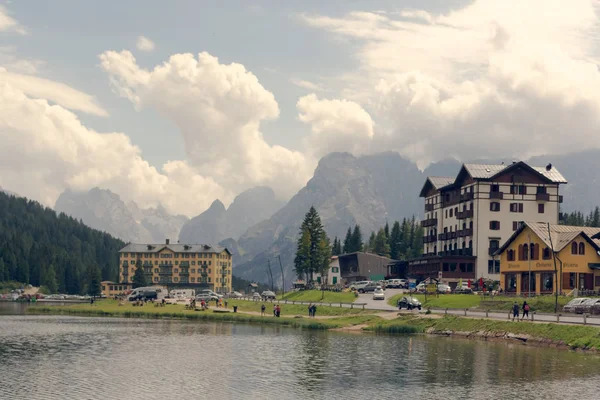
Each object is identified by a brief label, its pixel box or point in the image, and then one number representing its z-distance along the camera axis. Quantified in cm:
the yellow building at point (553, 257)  11019
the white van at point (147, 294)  18750
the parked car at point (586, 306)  8869
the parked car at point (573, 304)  9106
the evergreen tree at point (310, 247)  19112
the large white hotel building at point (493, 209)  15462
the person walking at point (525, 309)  8719
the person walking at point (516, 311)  8646
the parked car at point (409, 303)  11025
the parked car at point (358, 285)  15975
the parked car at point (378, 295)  13338
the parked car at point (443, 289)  13073
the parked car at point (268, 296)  17639
